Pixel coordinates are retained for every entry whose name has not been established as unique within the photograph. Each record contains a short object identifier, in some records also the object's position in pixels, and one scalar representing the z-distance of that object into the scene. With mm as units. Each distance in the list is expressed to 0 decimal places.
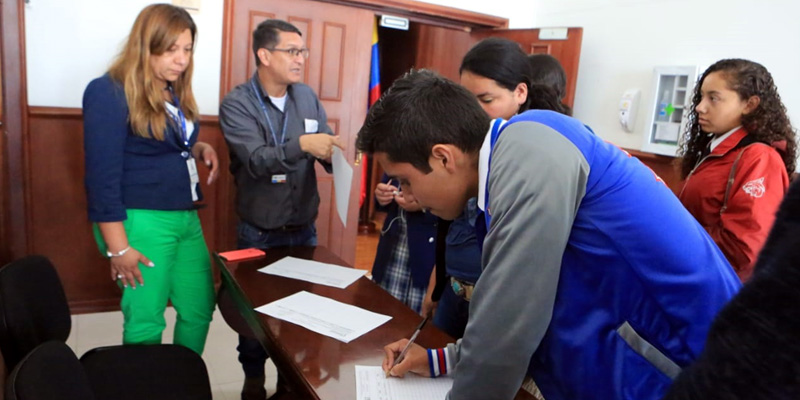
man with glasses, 2207
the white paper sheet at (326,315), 1367
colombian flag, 4613
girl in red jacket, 1845
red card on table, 1900
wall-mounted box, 3100
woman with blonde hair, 1789
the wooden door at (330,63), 3312
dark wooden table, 1149
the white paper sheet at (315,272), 1733
